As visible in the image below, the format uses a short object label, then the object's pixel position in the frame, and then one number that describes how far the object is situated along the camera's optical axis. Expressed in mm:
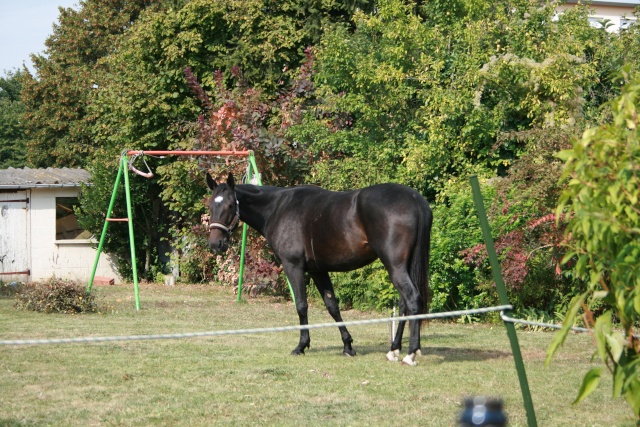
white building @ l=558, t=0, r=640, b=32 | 43469
